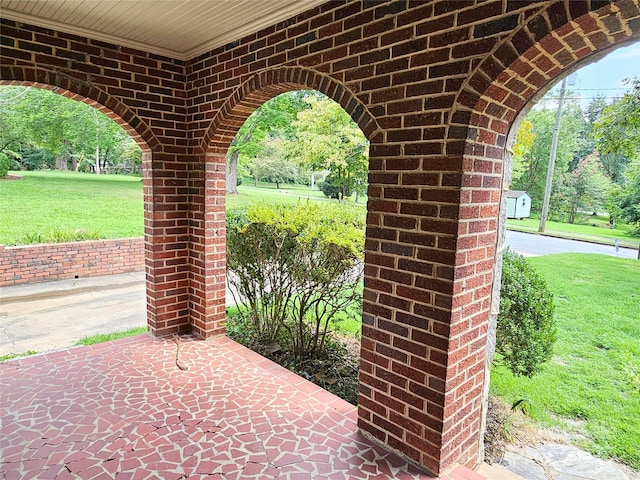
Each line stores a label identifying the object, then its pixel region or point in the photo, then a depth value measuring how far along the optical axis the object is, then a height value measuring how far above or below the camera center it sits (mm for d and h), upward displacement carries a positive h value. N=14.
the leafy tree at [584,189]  7344 +198
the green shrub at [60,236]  7873 -1201
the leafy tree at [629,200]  5192 +7
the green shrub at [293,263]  3506 -731
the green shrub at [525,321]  2951 -951
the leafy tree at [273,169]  14693 +740
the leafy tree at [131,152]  14430 +1122
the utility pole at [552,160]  6341 +672
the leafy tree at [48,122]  11109 +1697
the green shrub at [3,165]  11895 +373
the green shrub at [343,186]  7746 +84
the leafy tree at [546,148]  7488 +1070
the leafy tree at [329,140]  6605 +861
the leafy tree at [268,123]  10211 +1709
